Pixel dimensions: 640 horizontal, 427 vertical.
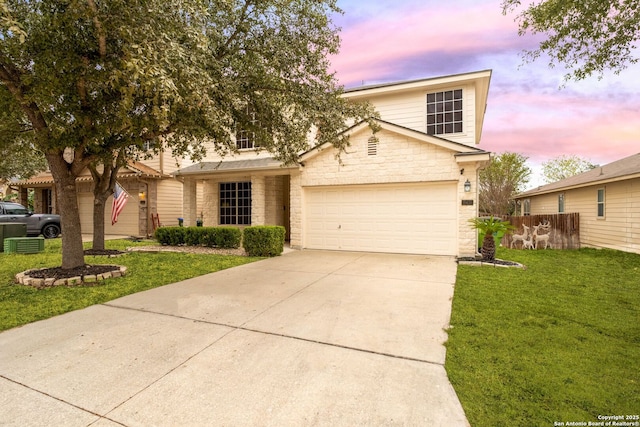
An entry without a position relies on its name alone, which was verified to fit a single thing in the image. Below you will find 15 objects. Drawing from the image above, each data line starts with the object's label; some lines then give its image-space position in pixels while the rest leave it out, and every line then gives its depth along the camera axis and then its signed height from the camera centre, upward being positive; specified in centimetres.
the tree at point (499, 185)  2445 +198
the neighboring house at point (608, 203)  1085 +21
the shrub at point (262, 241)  995 -90
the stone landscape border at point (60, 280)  604 -128
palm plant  848 -60
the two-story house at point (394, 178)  980 +116
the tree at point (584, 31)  604 +371
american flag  1108 +54
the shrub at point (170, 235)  1194 -80
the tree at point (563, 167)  3838 +521
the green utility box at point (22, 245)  1021 -96
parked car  1391 -13
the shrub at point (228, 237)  1122 -85
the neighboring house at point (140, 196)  1572 +99
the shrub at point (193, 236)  1169 -83
